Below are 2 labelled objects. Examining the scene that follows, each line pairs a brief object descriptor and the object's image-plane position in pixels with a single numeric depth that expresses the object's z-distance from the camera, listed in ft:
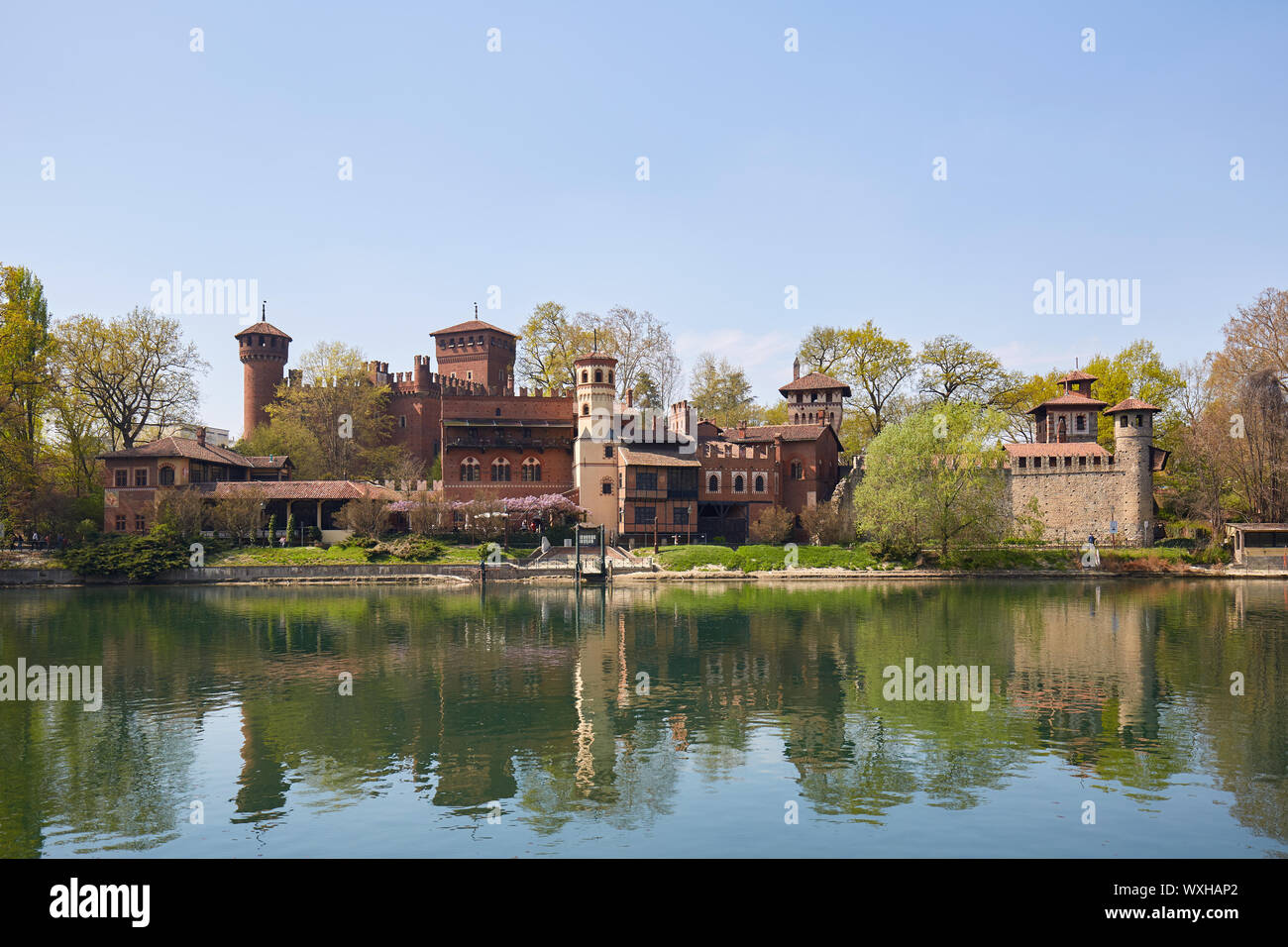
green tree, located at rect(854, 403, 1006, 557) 178.60
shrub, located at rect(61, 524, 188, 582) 171.63
